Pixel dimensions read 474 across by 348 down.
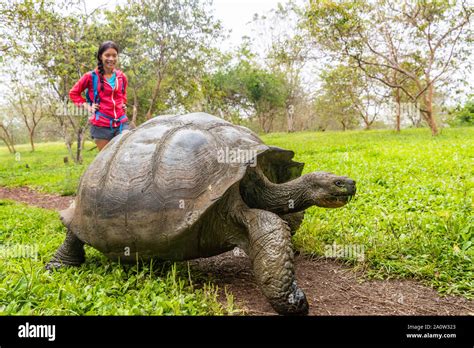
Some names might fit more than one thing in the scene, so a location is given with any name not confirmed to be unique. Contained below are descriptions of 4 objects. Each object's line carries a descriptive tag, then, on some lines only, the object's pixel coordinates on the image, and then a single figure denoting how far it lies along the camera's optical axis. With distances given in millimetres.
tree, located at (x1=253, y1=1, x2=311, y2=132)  17766
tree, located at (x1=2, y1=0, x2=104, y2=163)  11430
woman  4566
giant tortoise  2533
